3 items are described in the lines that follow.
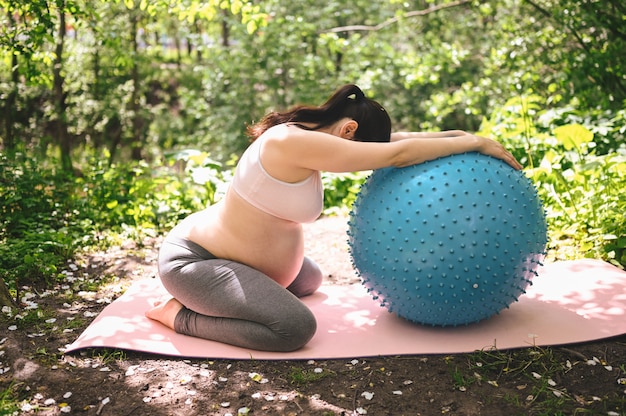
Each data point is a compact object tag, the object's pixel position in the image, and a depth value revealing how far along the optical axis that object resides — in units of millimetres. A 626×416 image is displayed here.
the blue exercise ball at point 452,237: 3133
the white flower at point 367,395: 2939
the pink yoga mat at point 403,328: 3357
